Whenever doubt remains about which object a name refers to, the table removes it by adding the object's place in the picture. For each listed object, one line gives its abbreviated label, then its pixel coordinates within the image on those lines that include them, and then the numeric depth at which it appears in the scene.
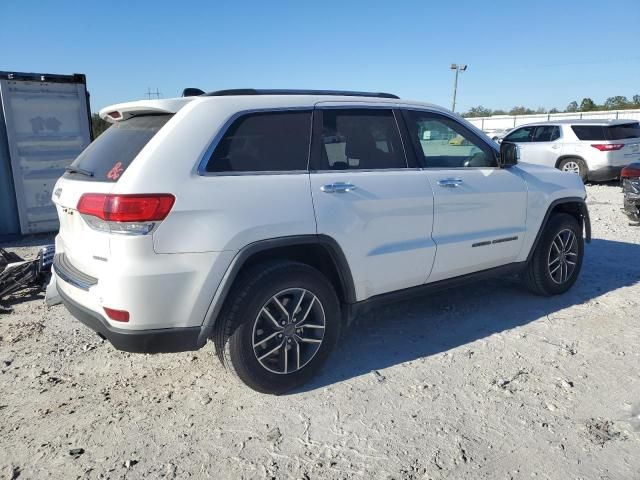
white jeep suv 2.73
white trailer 7.49
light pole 45.28
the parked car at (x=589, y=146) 12.50
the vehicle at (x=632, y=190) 8.11
